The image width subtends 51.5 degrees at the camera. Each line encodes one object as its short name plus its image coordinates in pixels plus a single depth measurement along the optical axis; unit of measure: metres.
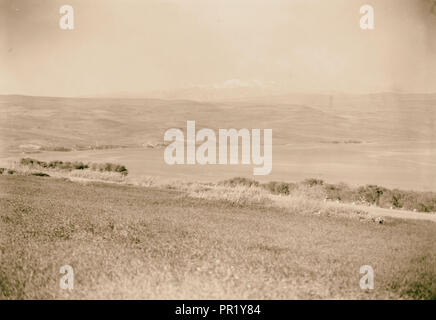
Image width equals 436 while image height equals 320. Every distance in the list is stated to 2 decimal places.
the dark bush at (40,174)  30.56
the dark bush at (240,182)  30.27
